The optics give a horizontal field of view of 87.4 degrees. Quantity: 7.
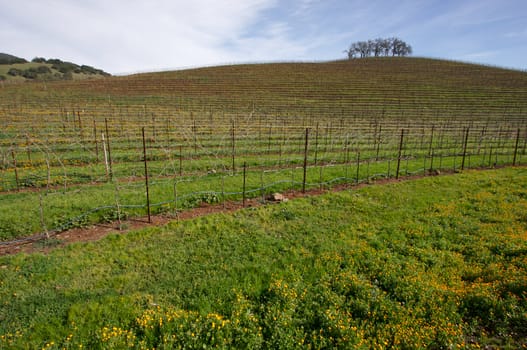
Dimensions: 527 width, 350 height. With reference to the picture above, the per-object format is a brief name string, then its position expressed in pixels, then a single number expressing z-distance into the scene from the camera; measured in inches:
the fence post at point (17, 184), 367.6
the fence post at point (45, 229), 244.6
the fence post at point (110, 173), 440.9
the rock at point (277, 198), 360.2
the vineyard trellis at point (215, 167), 331.0
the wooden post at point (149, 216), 287.2
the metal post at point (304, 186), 394.9
